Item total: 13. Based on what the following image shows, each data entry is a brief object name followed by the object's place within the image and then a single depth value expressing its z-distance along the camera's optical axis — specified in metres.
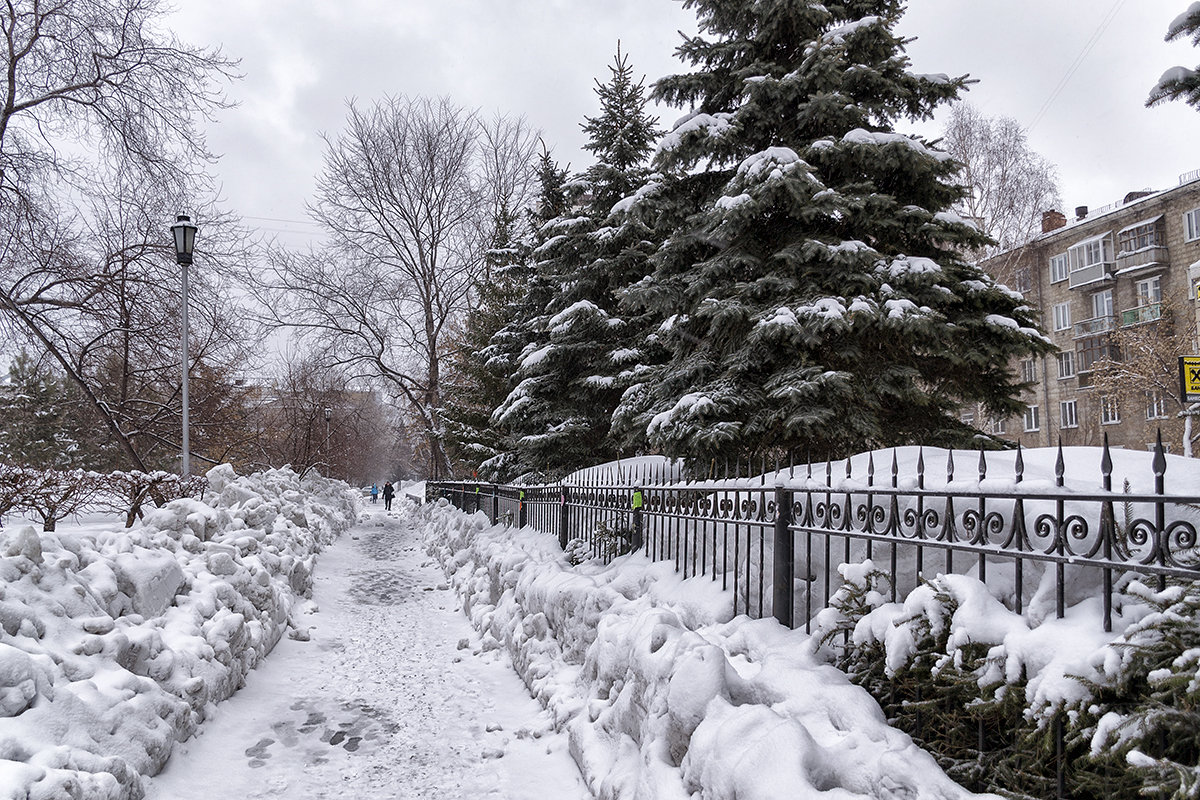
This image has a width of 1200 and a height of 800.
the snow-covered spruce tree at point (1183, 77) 5.60
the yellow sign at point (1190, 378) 8.25
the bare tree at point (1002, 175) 25.02
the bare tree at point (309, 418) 26.19
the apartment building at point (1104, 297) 25.08
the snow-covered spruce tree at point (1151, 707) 1.84
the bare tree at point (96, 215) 10.89
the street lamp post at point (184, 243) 10.29
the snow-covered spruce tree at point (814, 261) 7.56
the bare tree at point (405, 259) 27.31
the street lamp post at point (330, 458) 27.54
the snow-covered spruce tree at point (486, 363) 17.62
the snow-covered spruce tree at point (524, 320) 15.95
